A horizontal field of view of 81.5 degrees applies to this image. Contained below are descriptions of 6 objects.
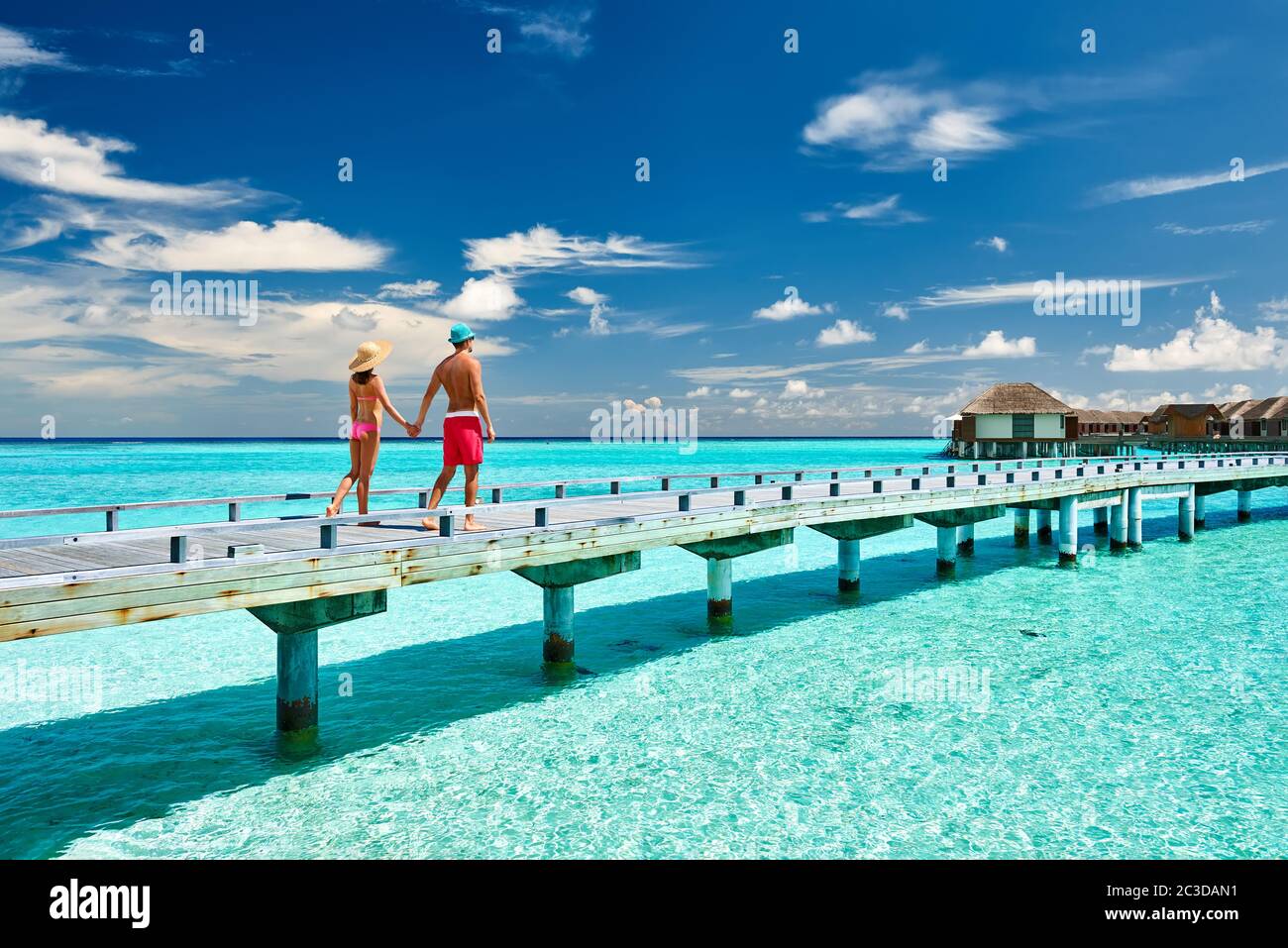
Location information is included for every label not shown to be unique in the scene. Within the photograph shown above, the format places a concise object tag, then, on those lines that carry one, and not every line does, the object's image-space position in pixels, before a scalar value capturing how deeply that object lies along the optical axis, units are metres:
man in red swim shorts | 9.29
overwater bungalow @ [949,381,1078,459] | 72.06
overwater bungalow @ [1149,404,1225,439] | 89.69
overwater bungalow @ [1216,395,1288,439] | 80.25
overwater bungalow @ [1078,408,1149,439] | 100.50
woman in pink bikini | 9.25
